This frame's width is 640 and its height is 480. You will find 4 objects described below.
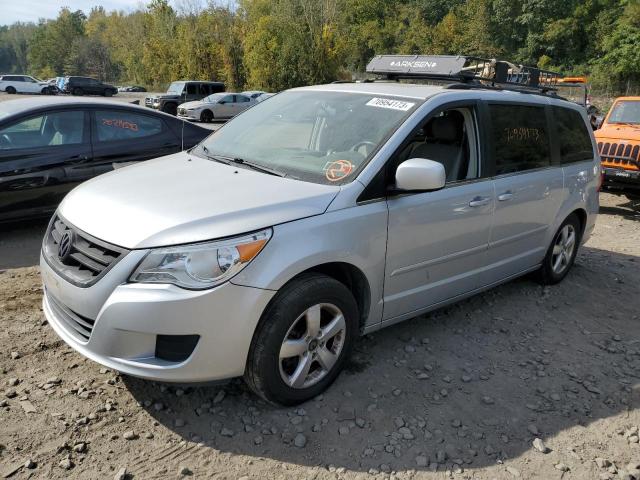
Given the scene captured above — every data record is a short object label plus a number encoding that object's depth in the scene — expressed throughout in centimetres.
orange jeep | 887
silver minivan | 255
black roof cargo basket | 457
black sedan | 540
